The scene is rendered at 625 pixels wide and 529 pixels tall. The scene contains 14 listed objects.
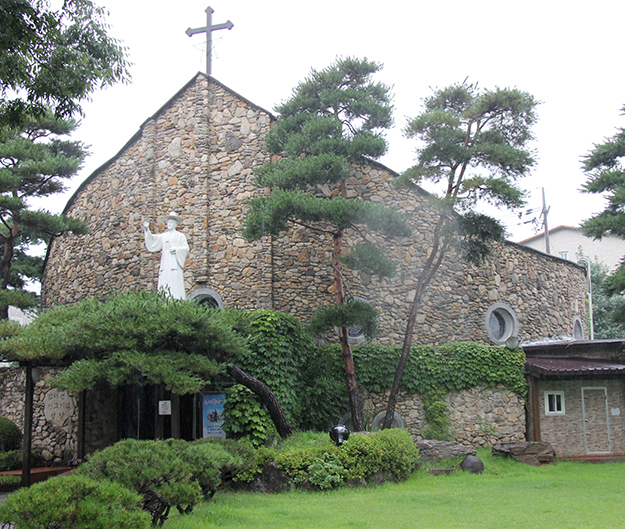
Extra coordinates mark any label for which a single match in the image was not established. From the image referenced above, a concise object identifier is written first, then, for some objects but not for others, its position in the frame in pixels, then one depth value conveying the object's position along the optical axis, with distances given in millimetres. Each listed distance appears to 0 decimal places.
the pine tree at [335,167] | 12414
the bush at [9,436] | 13984
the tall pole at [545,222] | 32688
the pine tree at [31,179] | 15141
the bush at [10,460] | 13016
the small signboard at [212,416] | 12000
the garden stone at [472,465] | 11664
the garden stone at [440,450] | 12141
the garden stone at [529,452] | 12623
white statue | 11969
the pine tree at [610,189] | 15402
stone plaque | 15102
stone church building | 14609
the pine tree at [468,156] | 13312
